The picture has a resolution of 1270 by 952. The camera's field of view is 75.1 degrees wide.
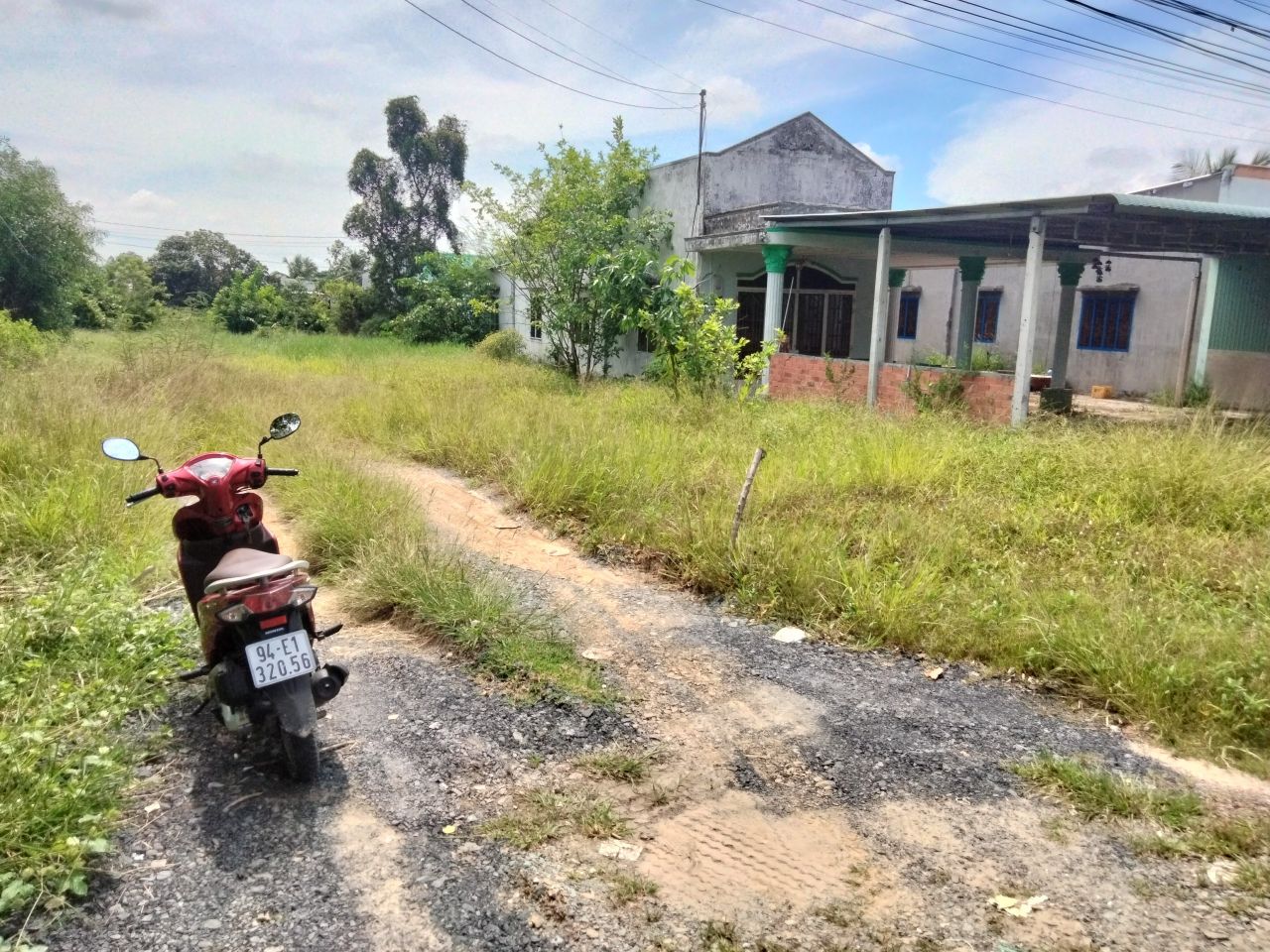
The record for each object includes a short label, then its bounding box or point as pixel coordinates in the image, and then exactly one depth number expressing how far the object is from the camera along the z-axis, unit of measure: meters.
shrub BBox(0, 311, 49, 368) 8.62
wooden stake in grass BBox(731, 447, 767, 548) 4.66
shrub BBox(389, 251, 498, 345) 22.55
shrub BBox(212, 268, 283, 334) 29.56
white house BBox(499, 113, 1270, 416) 12.28
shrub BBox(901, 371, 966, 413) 9.55
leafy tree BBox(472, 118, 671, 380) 13.77
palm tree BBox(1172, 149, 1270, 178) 21.45
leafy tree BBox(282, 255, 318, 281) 48.47
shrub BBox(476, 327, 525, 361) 18.95
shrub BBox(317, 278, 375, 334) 28.38
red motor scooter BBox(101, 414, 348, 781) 2.56
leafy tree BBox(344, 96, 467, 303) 27.50
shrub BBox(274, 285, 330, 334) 29.52
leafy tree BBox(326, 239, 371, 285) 36.06
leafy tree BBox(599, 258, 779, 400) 9.93
